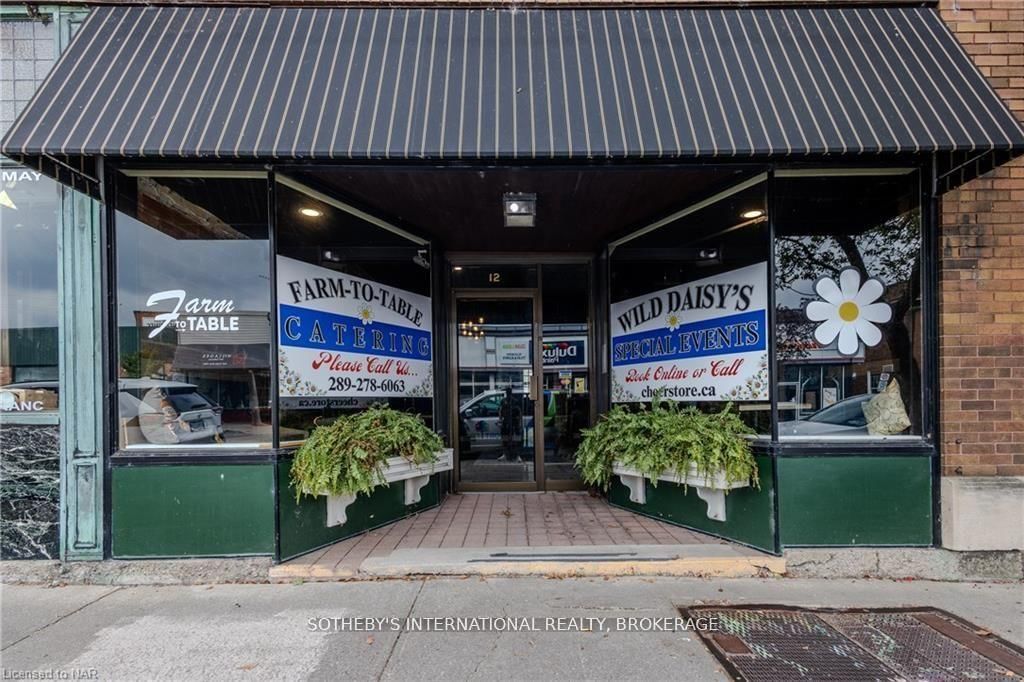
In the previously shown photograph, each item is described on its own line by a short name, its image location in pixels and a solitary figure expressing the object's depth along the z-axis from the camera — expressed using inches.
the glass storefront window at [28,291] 159.3
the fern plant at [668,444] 161.6
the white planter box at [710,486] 163.5
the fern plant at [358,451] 157.5
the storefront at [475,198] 141.1
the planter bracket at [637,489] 197.9
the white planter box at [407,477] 170.7
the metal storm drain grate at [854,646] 108.6
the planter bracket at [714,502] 170.4
